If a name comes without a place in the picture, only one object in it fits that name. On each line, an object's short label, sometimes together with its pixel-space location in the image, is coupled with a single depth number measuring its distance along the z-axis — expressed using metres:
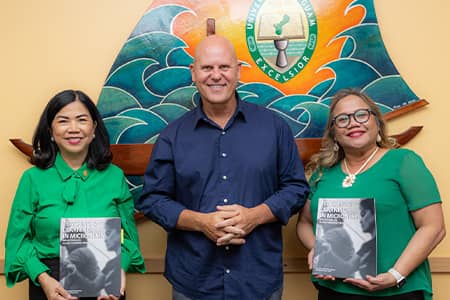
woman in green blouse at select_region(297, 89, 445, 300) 1.71
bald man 1.73
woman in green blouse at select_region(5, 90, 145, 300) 1.76
